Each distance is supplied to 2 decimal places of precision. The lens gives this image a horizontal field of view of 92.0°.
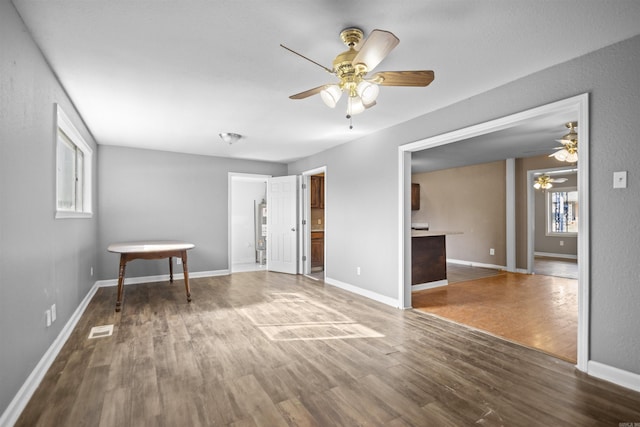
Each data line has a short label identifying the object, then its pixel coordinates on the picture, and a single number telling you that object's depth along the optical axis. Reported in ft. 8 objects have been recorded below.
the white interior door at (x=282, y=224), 20.07
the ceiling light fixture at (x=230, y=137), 14.25
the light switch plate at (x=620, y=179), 6.79
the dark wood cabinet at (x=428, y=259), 15.97
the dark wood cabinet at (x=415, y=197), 27.45
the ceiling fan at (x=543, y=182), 22.32
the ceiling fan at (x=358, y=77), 6.11
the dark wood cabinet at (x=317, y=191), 22.98
